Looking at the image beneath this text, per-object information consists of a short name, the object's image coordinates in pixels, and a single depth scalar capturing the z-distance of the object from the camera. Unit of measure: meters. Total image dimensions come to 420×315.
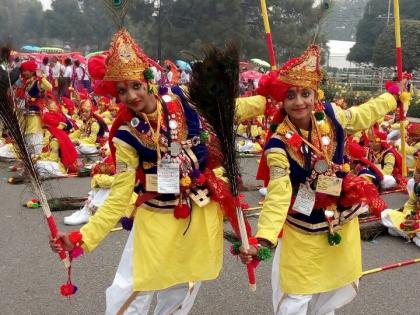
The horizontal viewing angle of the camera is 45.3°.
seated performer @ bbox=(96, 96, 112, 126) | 11.65
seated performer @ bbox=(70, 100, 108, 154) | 10.49
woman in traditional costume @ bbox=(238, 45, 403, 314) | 2.71
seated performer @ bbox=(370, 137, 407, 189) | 7.54
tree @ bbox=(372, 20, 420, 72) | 24.88
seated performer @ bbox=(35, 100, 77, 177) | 7.95
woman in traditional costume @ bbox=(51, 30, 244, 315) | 2.70
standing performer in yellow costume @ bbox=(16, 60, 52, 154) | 7.76
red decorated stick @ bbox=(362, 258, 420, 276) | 4.08
